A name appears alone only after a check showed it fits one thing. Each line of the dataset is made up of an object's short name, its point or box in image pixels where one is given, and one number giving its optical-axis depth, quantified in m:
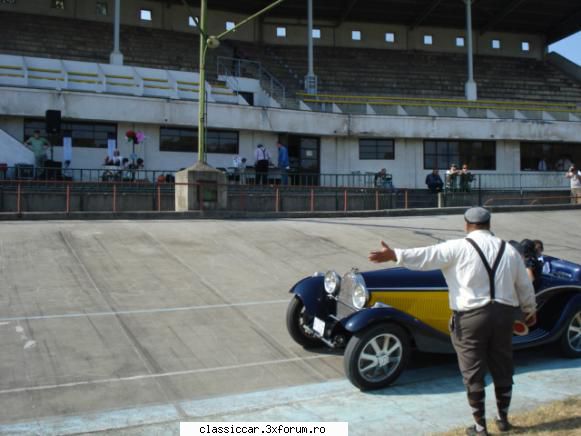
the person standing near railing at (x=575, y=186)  24.24
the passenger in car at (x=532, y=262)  6.66
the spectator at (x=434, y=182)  24.88
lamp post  16.12
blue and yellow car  5.58
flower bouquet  23.56
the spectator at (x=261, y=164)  23.86
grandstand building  26.25
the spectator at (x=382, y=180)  25.41
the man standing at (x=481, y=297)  4.21
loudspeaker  20.59
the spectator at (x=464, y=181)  24.38
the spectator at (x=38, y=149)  21.22
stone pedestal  16.84
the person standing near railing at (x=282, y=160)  24.96
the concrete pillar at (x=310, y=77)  33.47
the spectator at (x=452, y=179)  24.27
